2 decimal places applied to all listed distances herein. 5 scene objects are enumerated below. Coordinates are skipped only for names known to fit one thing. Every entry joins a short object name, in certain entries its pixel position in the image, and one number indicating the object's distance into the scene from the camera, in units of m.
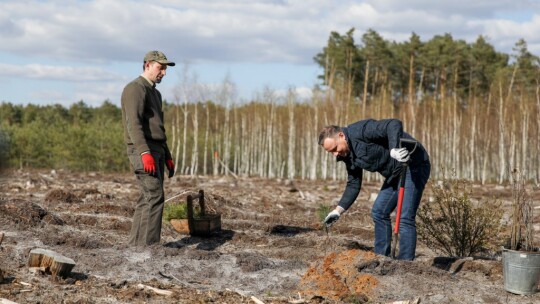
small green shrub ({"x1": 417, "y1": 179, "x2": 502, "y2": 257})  7.31
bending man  6.32
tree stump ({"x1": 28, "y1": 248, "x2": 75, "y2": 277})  5.63
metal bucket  5.88
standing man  6.89
